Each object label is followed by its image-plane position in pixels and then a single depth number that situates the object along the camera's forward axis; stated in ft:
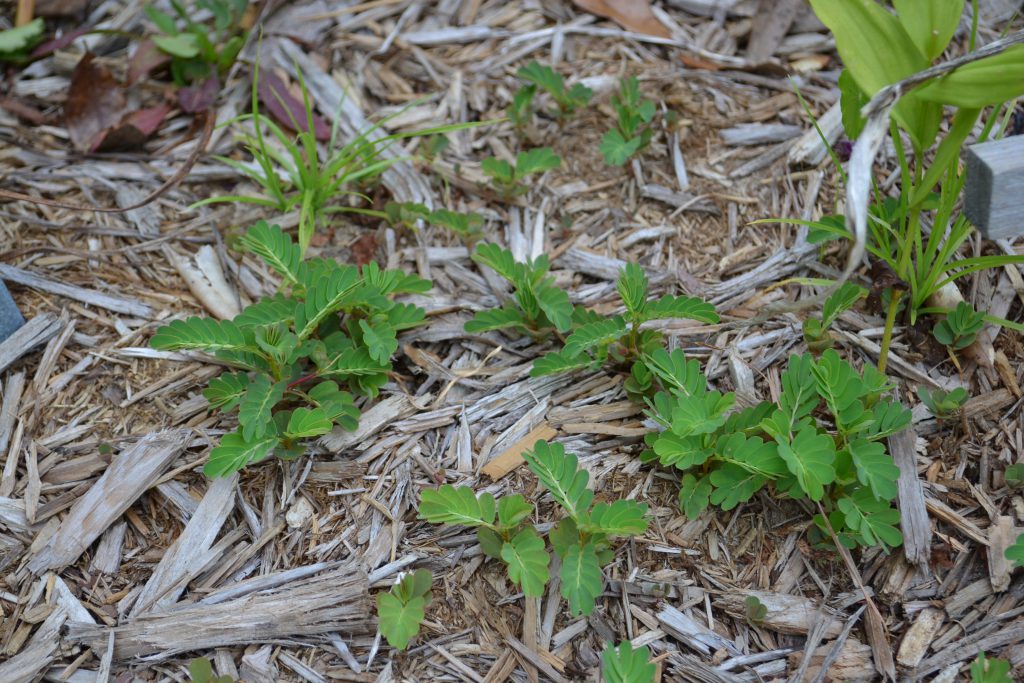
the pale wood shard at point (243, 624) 2.89
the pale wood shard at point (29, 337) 3.13
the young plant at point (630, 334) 3.02
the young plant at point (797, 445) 2.89
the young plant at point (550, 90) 3.37
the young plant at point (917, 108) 2.82
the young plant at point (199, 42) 3.48
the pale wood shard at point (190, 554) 2.94
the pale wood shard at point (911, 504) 2.93
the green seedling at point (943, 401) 2.98
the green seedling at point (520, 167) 3.28
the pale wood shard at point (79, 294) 3.22
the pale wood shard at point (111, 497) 2.98
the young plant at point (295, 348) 2.97
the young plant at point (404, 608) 2.84
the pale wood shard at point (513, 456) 3.01
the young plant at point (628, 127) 3.32
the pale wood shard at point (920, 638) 2.87
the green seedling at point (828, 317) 3.02
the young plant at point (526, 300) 3.09
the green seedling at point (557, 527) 2.85
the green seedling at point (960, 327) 3.05
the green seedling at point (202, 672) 2.83
